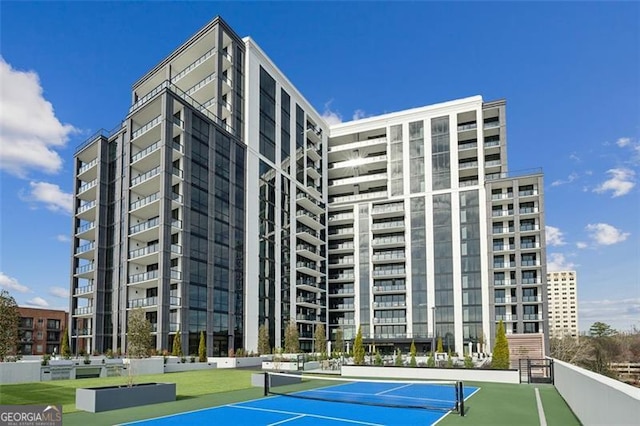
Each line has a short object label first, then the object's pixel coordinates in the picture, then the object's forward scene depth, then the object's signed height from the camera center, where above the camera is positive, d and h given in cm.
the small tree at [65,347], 4791 -702
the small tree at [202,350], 4156 -645
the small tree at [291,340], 5494 -721
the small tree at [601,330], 11248 -1287
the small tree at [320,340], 6200 -812
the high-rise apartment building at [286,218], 4878 +684
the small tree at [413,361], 4004 -706
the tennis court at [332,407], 1506 -466
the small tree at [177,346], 4258 -612
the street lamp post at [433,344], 6359 -896
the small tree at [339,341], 6431 -874
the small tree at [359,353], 4156 -657
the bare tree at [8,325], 2388 -236
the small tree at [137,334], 2280 -281
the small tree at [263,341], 5219 -692
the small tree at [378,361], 4158 -721
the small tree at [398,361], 4016 -698
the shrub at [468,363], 3468 -612
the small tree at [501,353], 3488 -567
